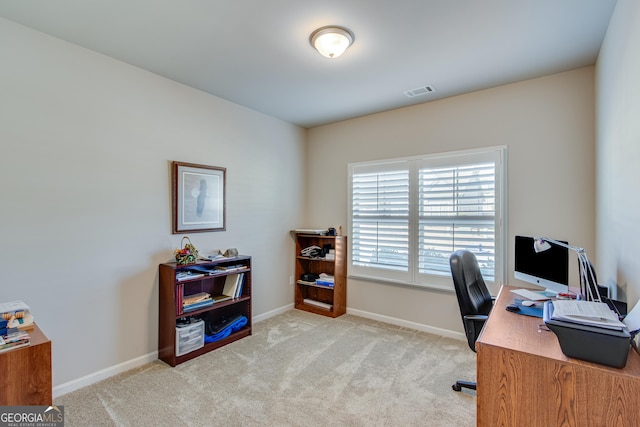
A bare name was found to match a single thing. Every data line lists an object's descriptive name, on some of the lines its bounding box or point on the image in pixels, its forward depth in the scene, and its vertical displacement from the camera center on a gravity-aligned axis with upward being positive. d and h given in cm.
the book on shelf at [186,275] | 279 -58
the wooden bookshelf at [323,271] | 402 -85
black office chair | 212 -61
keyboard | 208 -57
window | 310 -1
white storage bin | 274 -115
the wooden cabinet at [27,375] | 151 -83
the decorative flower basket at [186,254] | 282 -38
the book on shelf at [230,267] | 321 -58
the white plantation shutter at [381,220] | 368 -7
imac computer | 214 -38
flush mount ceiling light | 214 +126
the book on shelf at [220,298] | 319 -90
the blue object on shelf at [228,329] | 304 -122
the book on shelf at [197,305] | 283 -89
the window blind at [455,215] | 311 +0
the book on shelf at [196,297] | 289 -82
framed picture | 300 +16
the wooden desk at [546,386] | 112 -67
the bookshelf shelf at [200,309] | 273 -89
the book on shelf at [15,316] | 173 -62
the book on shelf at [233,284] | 333 -78
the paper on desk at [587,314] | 118 -41
